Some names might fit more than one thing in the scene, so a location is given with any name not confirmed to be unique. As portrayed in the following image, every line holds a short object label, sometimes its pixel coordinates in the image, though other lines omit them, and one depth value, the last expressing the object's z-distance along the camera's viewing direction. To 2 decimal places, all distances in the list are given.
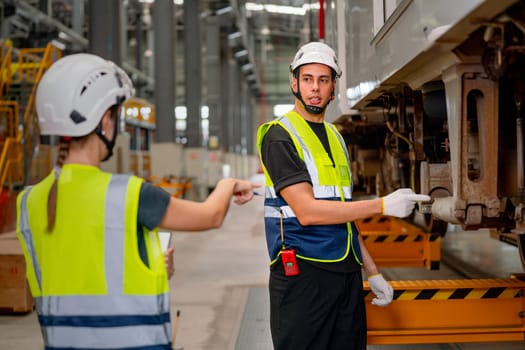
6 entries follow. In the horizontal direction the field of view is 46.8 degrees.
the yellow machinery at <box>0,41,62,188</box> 7.91
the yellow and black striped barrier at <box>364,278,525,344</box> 3.43
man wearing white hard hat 2.37
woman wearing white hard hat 1.61
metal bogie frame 2.15
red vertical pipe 6.64
